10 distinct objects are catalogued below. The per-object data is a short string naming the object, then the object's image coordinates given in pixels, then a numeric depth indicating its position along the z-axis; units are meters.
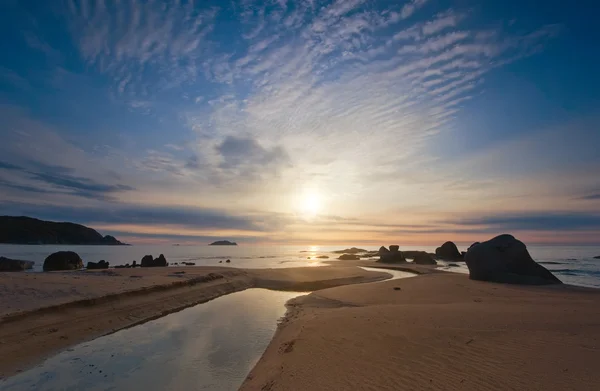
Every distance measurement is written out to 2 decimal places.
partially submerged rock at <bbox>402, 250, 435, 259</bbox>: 95.34
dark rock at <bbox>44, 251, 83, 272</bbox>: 40.38
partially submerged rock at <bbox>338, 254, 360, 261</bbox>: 81.06
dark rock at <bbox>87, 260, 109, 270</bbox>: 43.04
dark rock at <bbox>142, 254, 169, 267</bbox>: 49.47
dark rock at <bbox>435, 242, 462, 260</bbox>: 79.12
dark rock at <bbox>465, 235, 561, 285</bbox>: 28.11
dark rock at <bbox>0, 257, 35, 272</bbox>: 37.17
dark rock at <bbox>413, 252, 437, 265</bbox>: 61.86
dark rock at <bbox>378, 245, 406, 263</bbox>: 66.62
